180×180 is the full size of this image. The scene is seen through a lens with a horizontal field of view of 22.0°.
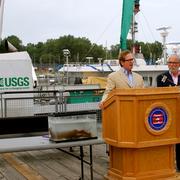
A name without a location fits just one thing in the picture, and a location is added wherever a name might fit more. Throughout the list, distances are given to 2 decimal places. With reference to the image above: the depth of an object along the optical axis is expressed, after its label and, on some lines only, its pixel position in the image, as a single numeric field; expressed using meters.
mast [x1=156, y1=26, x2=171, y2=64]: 27.73
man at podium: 5.77
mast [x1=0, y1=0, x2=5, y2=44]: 8.91
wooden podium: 4.94
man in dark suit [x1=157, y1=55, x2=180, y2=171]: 6.33
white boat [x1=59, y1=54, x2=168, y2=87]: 24.91
